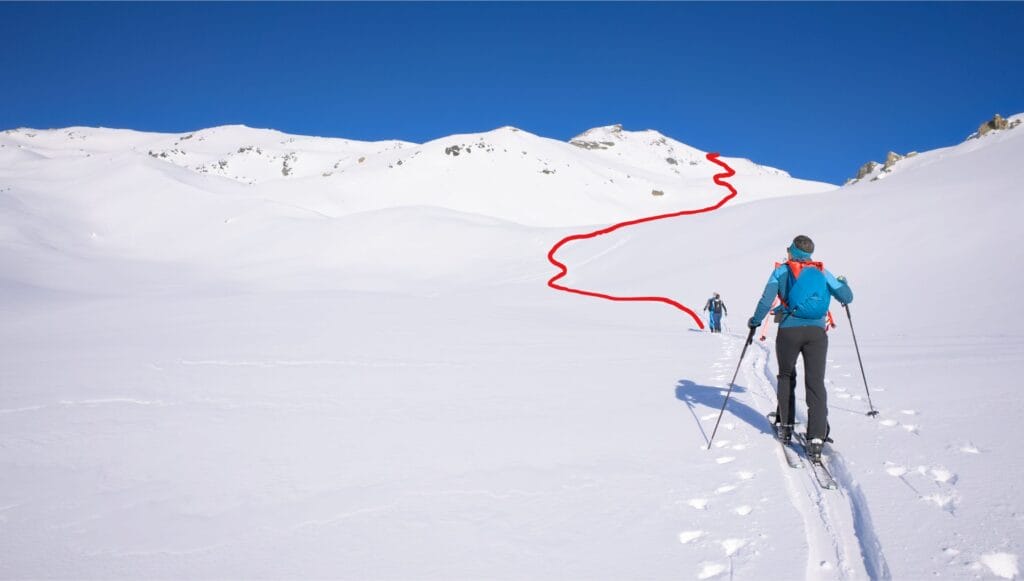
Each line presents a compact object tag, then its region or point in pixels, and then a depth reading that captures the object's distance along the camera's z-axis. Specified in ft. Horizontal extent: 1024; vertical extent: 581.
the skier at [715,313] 45.57
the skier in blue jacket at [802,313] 15.90
